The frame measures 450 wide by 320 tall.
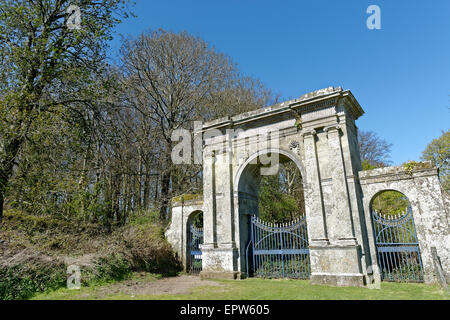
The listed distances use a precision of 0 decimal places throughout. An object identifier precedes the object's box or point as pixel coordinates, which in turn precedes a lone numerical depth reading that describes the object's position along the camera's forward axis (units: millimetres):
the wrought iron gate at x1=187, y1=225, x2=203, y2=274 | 11105
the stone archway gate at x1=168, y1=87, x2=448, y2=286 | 7281
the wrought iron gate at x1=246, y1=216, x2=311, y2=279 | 8758
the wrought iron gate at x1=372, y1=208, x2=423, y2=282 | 7263
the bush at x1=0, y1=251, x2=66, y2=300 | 6235
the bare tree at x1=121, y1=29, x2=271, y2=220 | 15797
